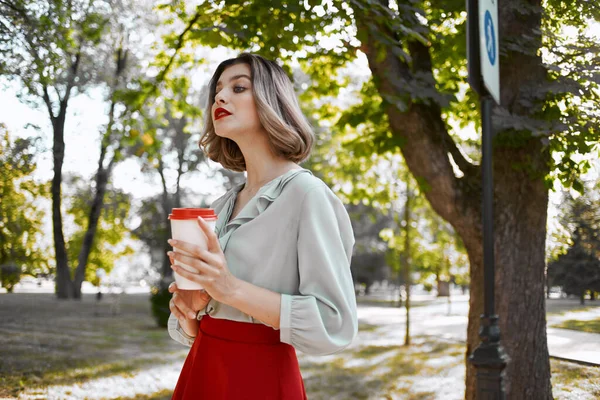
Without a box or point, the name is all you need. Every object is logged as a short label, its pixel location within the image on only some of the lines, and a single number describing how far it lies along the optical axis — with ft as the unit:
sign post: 7.04
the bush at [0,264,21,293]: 17.51
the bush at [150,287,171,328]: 45.03
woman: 4.90
